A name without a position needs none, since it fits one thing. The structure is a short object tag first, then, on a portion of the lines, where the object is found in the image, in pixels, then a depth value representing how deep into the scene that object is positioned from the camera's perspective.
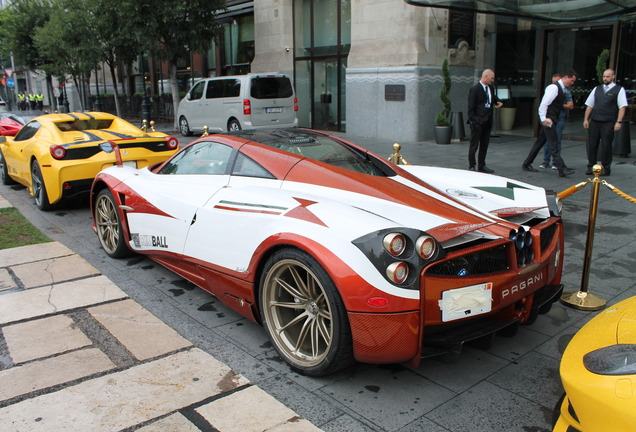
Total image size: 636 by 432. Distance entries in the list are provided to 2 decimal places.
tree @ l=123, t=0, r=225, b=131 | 17.36
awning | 11.01
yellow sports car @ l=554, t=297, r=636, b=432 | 2.00
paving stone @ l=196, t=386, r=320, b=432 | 2.80
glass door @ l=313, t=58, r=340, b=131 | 18.19
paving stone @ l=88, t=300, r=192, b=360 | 3.67
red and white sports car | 2.88
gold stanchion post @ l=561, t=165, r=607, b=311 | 4.30
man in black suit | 9.82
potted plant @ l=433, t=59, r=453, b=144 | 13.84
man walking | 9.52
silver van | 15.68
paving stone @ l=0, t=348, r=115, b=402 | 3.21
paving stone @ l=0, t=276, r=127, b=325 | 4.30
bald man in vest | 9.16
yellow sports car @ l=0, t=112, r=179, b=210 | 7.23
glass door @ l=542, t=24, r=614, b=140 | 13.89
